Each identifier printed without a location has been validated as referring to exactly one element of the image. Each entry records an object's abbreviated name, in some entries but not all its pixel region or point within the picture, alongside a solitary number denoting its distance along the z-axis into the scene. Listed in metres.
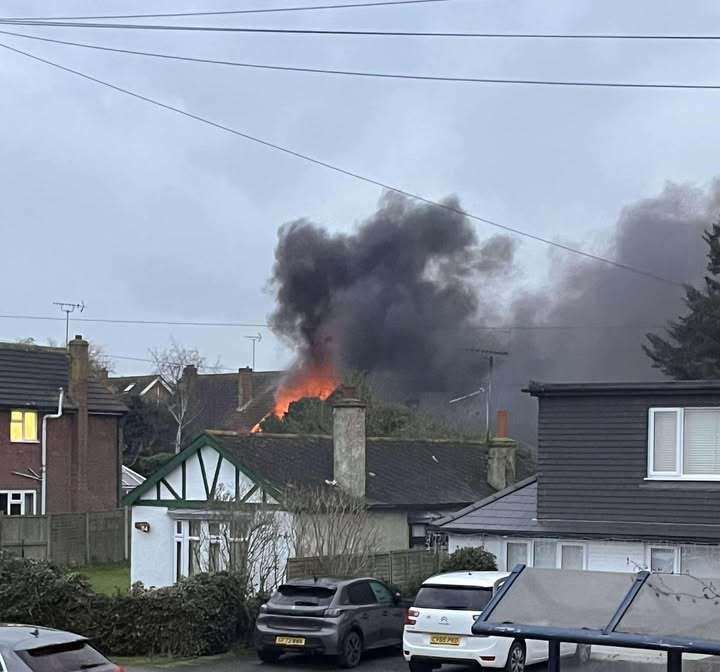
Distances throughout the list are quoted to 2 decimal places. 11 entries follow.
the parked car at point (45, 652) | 10.91
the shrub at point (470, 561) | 23.34
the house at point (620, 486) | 21.95
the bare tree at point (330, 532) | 24.72
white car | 17.64
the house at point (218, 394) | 68.88
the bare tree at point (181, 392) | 64.31
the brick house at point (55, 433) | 40.00
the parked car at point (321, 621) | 19.61
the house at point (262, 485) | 29.28
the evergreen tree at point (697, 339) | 53.19
